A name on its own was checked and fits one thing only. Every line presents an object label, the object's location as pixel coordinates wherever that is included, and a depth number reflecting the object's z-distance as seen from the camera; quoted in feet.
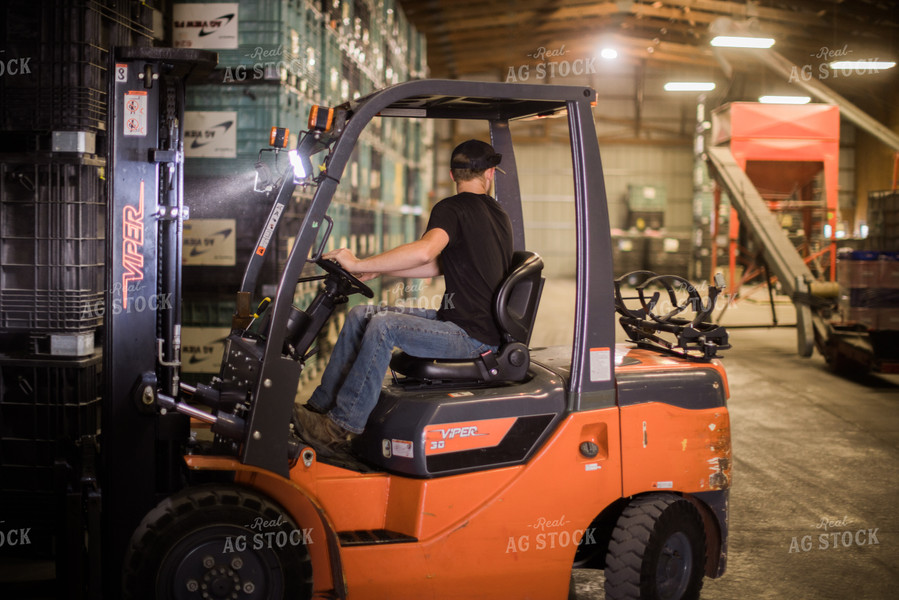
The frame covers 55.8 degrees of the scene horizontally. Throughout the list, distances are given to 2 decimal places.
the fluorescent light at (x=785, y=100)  64.23
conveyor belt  36.91
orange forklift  9.75
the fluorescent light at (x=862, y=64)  53.01
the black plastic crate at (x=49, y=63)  14.10
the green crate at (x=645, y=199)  90.22
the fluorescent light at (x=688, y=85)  68.44
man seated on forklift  10.84
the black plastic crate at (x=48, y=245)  14.03
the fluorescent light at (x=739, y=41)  54.54
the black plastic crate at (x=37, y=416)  14.07
